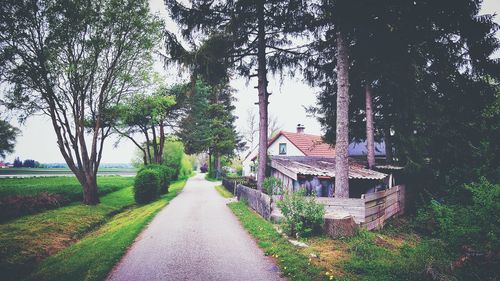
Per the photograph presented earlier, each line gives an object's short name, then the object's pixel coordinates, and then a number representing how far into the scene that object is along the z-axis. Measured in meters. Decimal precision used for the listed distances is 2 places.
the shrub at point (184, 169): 48.00
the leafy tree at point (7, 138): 41.85
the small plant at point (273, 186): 13.55
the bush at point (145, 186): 19.44
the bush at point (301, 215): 8.02
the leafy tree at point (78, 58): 13.73
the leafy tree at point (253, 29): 11.87
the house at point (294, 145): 28.67
